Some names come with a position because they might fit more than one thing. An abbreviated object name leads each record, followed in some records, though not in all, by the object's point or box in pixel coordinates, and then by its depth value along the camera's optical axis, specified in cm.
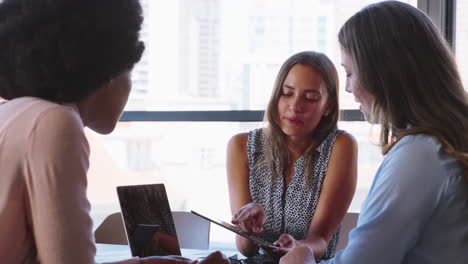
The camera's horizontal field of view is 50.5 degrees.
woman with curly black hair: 89
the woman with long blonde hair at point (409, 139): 119
